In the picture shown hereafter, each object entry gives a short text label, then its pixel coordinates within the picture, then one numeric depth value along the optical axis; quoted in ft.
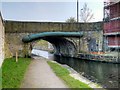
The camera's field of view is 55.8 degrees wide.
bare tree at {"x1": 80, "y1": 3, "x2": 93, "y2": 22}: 75.31
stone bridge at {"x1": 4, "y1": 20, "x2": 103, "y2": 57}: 41.68
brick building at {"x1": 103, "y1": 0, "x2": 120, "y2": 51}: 49.48
